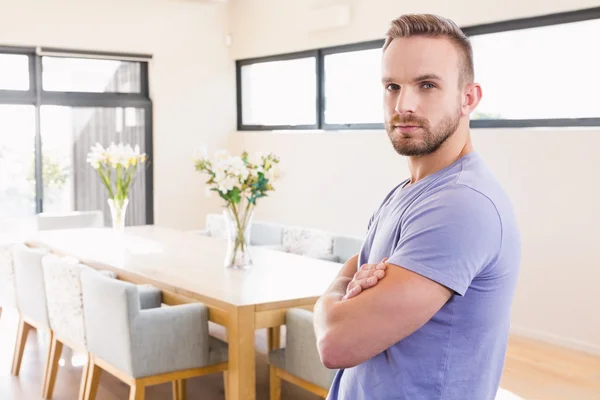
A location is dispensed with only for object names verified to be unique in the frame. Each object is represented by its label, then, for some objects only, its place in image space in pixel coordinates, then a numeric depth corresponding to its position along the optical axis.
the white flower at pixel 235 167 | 3.78
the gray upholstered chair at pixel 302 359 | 3.06
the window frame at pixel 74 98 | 7.09
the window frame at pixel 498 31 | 5.04
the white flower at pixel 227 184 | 3.77
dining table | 3.15
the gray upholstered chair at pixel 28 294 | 4.03
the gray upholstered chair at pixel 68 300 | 3.58
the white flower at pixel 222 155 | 3.74
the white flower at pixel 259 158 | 3.81
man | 1.15
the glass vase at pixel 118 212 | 5.12
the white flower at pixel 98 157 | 5.06
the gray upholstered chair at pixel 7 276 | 4.52
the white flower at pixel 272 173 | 3.85
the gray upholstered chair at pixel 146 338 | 3.16
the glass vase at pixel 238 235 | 3.90
